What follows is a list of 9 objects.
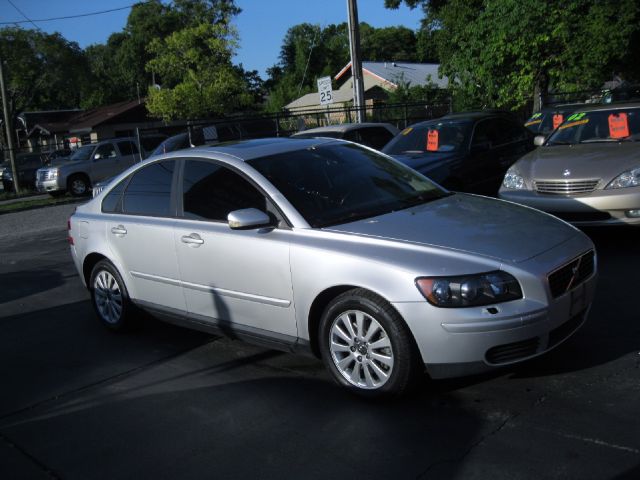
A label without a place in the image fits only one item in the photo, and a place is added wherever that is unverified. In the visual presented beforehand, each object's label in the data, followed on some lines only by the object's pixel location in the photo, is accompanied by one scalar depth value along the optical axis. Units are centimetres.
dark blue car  932
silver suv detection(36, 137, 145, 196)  2127
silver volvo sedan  368
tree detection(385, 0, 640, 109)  1778
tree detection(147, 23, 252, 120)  3812
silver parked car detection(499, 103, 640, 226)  686
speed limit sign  1748
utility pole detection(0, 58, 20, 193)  2345
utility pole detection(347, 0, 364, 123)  1747
